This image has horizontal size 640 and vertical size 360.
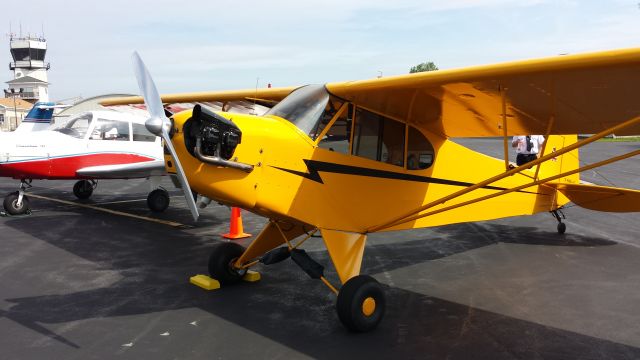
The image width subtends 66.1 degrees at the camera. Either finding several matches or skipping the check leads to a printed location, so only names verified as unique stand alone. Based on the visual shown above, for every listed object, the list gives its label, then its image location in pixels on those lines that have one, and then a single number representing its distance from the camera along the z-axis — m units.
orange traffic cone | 8.97
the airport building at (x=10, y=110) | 83.26
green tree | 120.06
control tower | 107.62
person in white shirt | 11.16
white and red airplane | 10.70
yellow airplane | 4.21
